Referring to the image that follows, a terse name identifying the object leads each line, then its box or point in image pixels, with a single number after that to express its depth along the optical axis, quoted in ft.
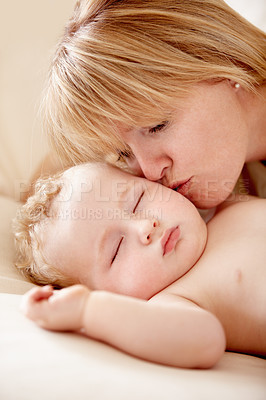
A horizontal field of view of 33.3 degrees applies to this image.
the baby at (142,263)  2.43
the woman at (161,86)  3.67
